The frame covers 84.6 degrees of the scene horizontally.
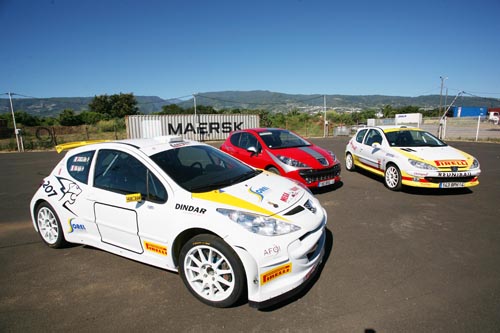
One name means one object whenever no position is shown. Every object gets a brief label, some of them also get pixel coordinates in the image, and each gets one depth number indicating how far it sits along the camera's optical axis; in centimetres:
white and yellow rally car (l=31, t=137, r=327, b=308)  249
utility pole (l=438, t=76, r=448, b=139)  2170
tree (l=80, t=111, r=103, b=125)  4911
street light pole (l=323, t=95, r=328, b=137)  3054
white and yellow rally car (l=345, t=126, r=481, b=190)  588
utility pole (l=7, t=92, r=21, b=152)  1994
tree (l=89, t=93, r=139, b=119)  6531
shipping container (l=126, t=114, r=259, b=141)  2430
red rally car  611
